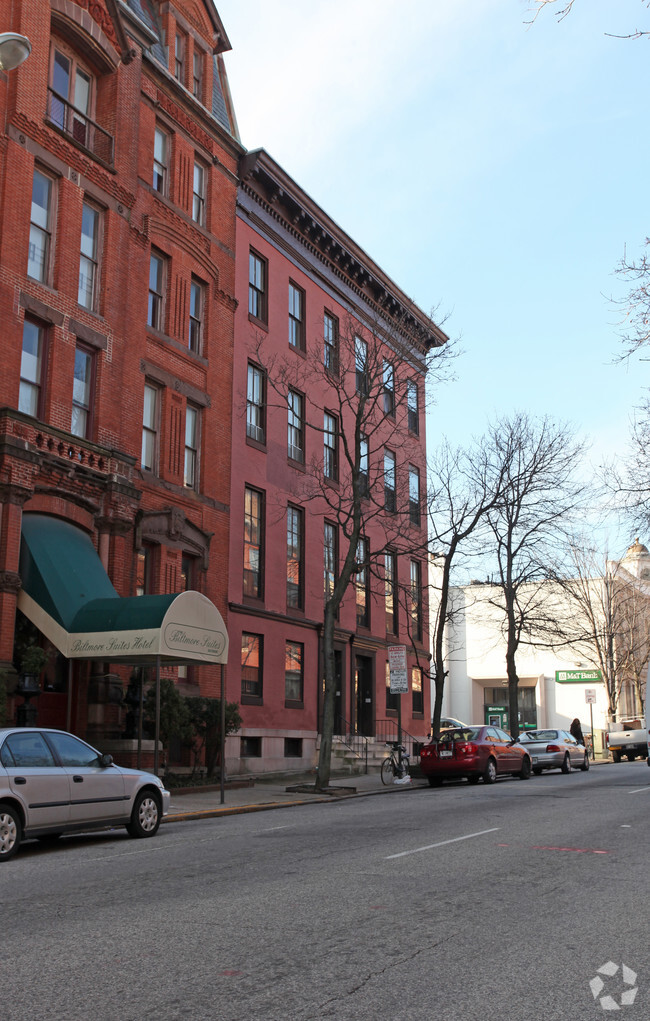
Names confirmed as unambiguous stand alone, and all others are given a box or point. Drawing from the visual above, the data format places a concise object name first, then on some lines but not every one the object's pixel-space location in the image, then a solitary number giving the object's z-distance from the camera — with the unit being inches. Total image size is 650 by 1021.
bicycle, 971.9
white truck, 1600.6
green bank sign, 2332.7
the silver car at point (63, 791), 440.8
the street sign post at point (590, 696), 1611.7
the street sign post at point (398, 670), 967.6
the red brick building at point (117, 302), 772.6
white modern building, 2353.6
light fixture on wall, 486.9
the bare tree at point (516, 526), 1331.2
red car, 941.2
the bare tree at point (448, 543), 1152.8
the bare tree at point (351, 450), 914.1
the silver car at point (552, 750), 1163.9
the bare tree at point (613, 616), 1849.2
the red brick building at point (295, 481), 1060.5
